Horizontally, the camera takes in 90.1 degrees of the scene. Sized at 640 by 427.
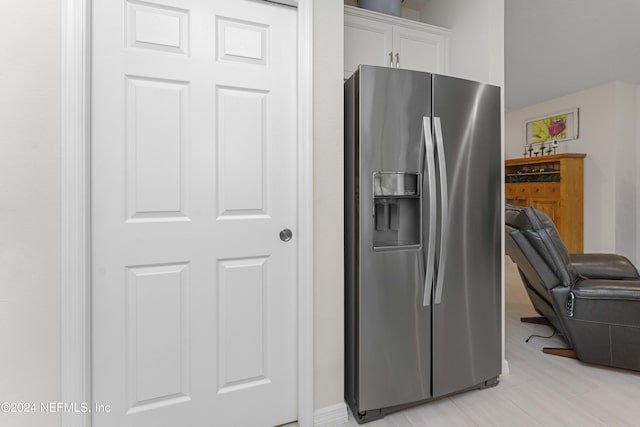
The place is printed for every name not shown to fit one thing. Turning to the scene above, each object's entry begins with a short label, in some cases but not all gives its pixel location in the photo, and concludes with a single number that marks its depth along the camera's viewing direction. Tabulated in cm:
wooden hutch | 463
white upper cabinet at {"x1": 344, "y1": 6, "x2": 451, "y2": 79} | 204
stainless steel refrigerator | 162
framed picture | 486
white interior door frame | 122
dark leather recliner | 203
